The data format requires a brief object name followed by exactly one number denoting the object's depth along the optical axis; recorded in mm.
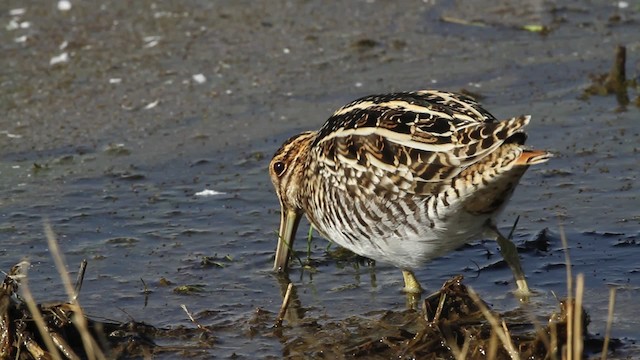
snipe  10672
